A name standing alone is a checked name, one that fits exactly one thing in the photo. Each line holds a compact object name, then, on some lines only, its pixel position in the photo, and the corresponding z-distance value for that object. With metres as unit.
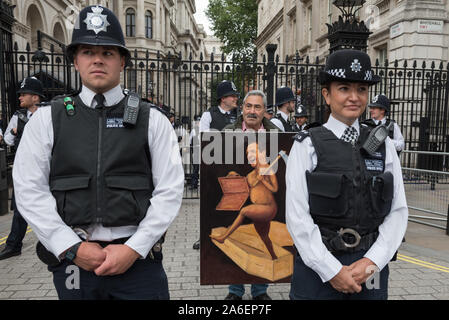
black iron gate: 8.52
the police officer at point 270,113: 6.82
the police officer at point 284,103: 6.15
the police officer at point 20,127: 4.86
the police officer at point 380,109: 6.53
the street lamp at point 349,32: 6.75
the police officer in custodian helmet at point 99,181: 1.77
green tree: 44.00
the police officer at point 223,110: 5.91
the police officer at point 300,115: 8.93
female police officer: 1.96
